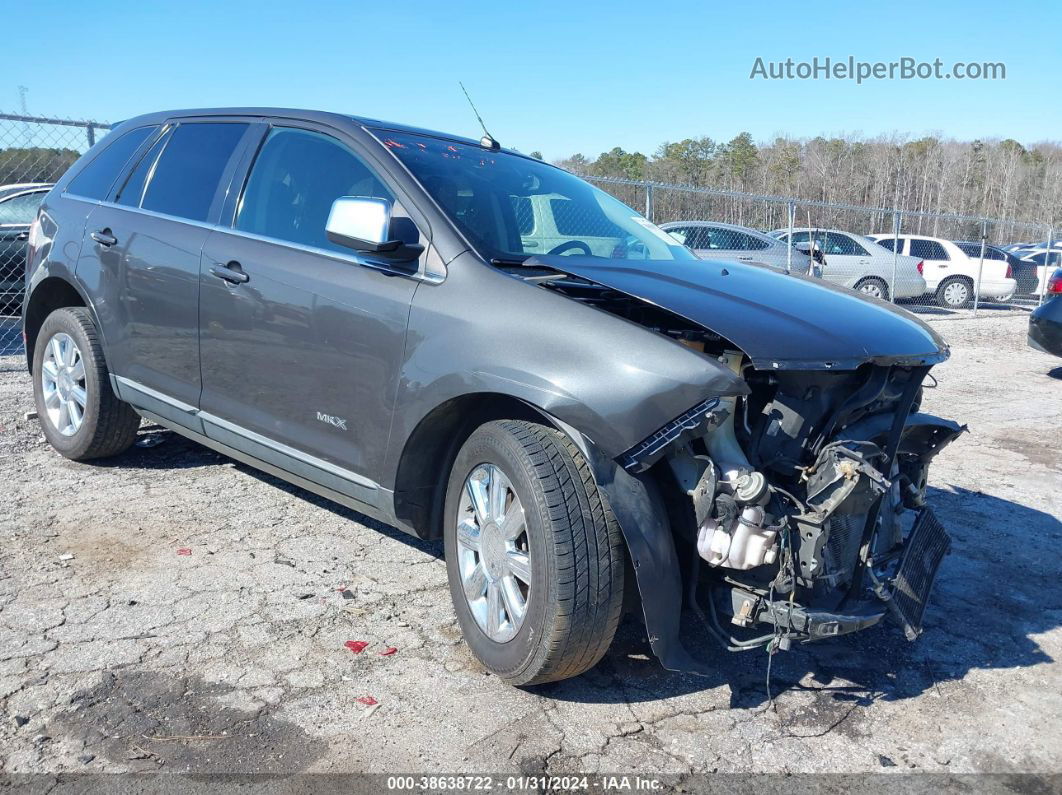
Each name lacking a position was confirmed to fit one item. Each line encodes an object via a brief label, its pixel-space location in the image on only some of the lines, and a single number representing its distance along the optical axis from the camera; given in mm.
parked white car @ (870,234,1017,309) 19062
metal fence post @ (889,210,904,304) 16714
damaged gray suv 2648
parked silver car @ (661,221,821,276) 14328
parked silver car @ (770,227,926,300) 16547
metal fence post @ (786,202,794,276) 13717
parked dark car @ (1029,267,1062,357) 9734
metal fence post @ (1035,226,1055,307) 18984
